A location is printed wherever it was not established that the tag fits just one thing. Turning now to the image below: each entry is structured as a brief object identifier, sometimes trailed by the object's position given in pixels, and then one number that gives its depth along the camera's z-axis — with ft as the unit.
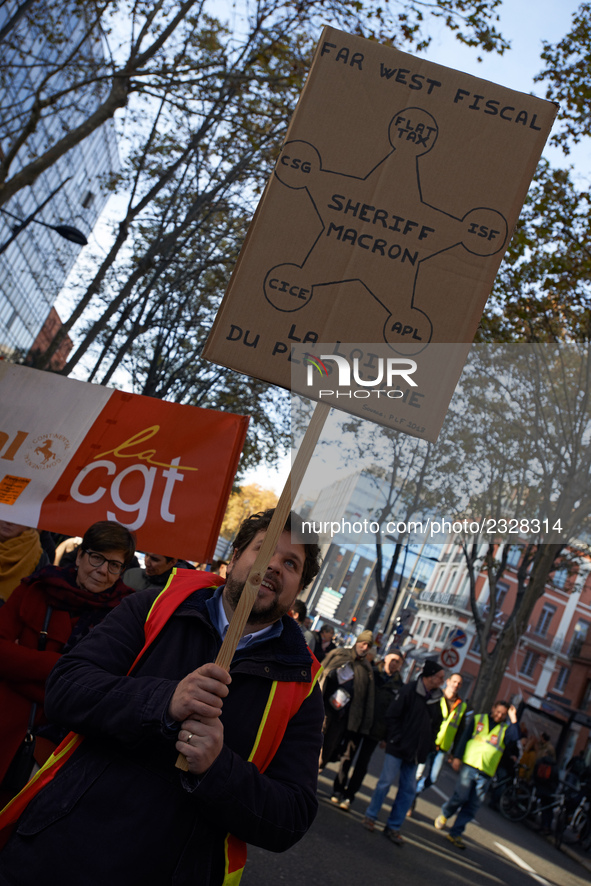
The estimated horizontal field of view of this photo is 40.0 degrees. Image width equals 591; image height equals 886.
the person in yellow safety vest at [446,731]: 31.19
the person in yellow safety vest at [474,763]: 29.89
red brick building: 157.79
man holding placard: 6.36
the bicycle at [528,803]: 48.52
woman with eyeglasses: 10.91
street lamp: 50.96
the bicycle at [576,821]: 46.47
